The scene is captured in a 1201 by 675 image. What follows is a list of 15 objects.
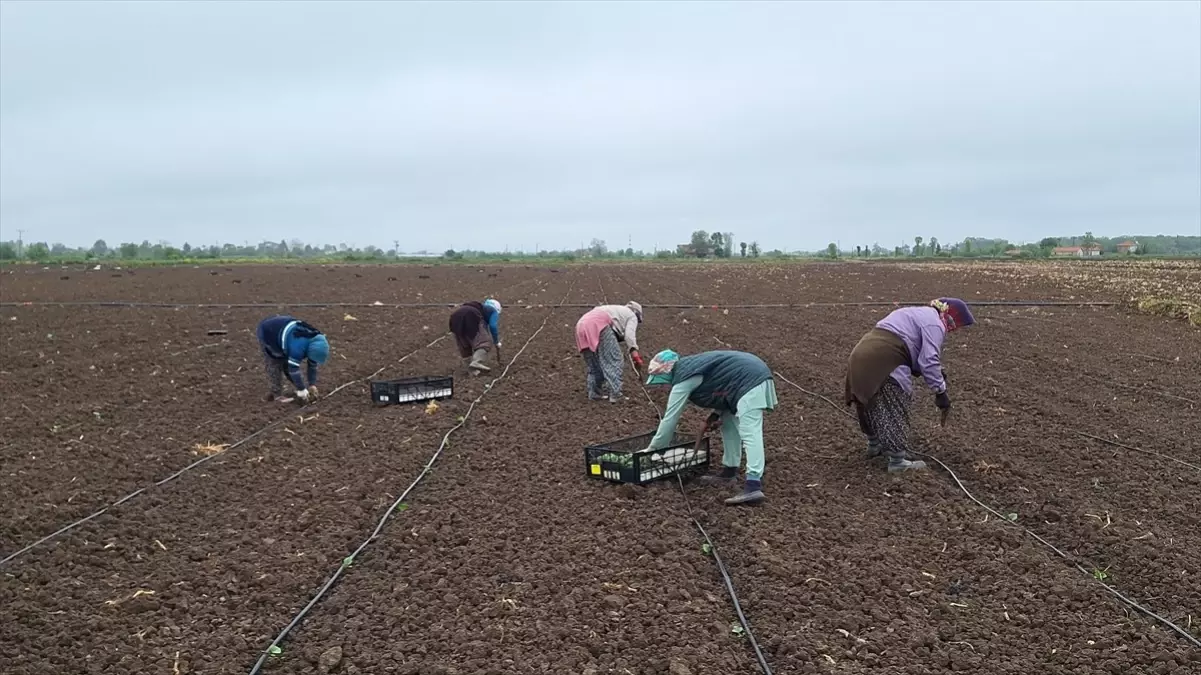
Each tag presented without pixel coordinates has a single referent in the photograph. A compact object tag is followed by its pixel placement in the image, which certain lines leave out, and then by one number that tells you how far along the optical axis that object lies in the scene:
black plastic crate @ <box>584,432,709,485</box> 6.34
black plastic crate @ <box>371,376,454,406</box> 9.66
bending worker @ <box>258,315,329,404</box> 9.17
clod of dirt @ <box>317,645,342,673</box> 4.00
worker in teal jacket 5.94
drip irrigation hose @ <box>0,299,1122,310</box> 21.88
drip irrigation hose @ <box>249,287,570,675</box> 4.10
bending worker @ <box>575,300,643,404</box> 8.86
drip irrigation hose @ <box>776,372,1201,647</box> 4.19
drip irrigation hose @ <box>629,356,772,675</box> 3.93
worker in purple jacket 6.32
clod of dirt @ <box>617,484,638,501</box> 6.24
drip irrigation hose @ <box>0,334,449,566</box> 5.38
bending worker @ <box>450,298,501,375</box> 11.45
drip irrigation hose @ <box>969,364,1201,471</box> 6.91
